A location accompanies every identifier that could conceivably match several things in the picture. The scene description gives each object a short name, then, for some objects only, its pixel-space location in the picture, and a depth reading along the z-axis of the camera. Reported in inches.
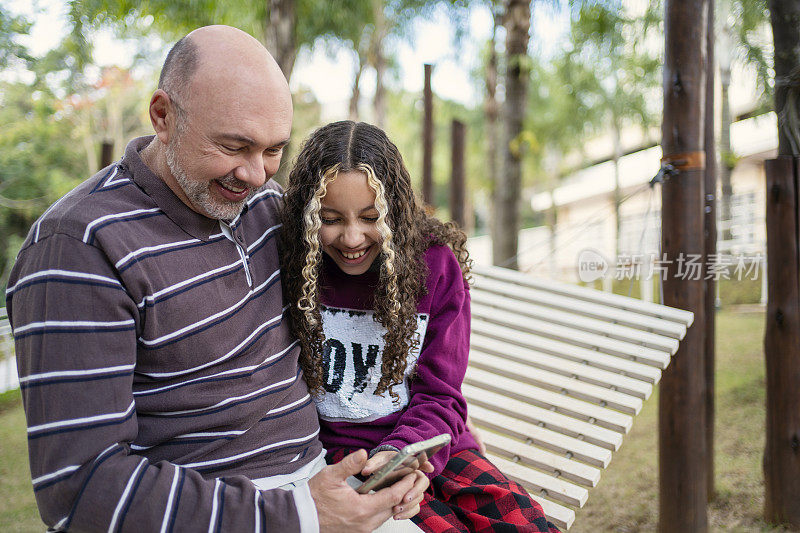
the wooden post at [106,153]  281.1
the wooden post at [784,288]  140.9
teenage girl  74.2
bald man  54.0
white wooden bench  103.7
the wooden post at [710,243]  156.0
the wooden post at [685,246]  130.1
